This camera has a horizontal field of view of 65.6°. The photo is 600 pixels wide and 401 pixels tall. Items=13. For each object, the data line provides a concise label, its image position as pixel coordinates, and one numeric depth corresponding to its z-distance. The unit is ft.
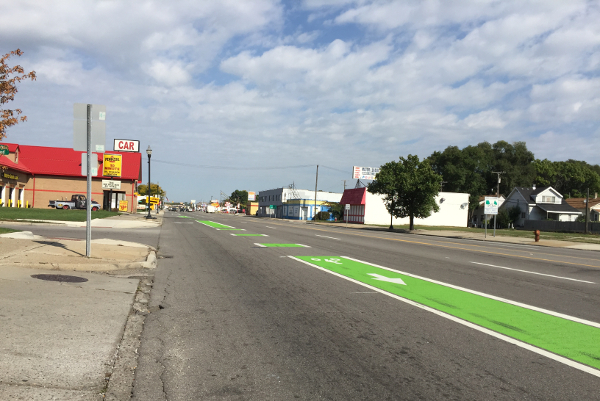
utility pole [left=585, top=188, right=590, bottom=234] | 157.69
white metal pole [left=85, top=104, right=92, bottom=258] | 34.86
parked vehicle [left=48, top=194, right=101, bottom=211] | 192.22
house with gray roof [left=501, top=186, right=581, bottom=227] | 232.53
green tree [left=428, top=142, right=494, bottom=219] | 305.53
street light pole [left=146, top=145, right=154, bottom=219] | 137.80
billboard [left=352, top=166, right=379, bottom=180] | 325.62
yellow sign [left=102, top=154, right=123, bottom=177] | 186.19
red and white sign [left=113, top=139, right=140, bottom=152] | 237.04
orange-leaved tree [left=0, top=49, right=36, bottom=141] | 47.29
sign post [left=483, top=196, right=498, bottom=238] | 112.37
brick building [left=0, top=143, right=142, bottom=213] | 184.65
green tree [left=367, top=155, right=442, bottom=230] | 146.30
